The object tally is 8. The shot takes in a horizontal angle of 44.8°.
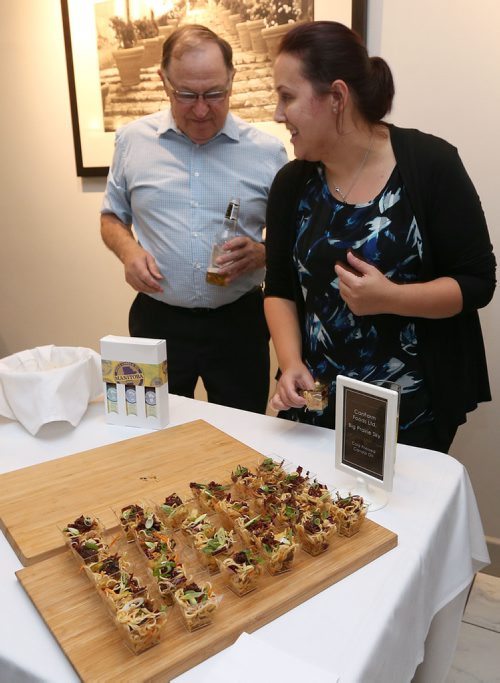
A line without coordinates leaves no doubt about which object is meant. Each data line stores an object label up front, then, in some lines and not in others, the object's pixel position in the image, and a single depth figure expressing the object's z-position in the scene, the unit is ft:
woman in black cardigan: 4.20
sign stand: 3.33
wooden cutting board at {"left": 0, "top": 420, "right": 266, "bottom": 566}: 3.35
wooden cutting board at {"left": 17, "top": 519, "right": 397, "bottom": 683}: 2.39
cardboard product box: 4.49
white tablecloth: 2.48
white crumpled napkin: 4.55
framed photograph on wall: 7.63
